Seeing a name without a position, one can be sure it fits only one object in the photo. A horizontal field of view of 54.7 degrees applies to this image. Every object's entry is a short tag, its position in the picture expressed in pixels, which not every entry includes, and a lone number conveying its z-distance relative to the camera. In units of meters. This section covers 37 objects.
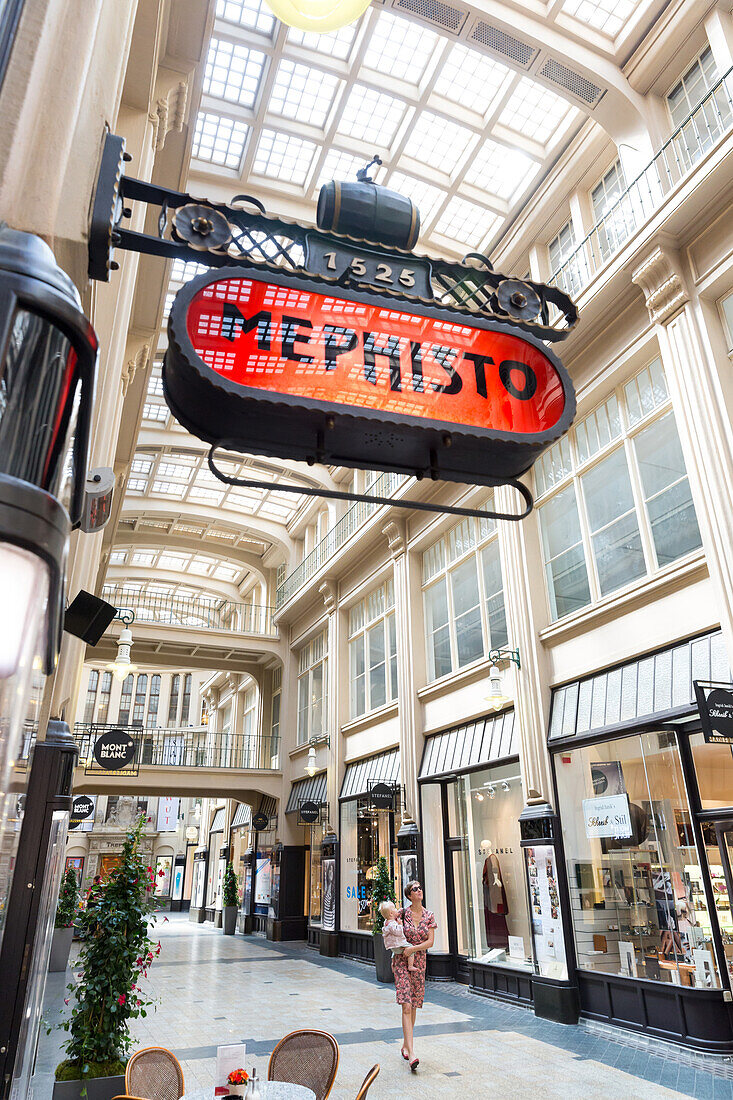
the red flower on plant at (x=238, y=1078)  3.31
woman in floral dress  6.89
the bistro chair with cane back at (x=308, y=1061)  4.14
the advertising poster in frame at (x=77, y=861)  38.31
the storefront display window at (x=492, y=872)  10.54
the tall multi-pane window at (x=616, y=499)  8.80
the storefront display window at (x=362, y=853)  15.05
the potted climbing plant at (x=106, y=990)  5.18
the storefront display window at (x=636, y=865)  7.56
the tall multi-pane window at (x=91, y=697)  42.69
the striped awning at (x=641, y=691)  7.79
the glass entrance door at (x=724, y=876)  7.15
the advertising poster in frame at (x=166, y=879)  42.47
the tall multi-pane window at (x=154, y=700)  44.16
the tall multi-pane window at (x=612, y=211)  10.15
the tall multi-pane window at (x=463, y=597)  12.61
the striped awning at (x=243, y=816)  24.46
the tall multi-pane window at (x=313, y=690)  20.19
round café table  3.61
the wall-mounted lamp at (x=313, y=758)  18.00
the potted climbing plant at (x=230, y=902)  21.73
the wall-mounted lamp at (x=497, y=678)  10.48
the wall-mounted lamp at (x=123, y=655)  12.92
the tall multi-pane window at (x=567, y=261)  11.09
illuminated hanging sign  2.35
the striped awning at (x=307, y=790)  18.69
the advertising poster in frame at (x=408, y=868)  12.67
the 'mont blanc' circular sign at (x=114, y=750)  14.52
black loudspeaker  5.77
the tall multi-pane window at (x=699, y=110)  8.69
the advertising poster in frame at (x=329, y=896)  16.55
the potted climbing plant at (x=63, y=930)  13.77
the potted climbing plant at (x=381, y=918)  11.80
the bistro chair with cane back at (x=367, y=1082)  3.50
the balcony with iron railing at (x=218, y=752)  19.89
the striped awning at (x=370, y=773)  14.96
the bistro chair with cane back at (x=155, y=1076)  3.85
